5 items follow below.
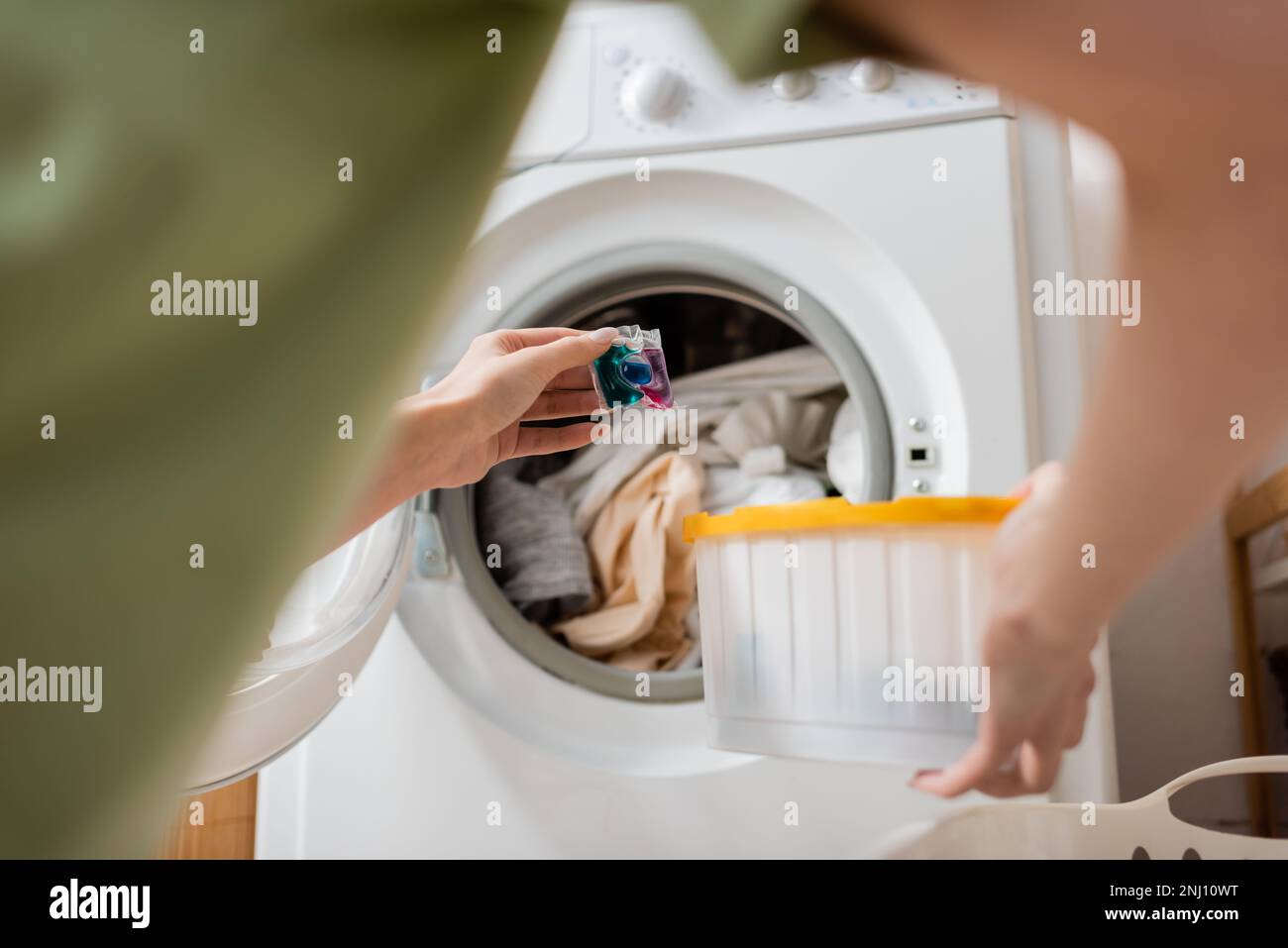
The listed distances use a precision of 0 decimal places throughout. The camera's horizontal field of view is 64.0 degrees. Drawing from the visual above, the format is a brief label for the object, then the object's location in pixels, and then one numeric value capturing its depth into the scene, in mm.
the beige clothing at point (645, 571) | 1017
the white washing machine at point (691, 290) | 859
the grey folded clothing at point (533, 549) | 1010
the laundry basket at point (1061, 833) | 795
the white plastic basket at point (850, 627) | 570
